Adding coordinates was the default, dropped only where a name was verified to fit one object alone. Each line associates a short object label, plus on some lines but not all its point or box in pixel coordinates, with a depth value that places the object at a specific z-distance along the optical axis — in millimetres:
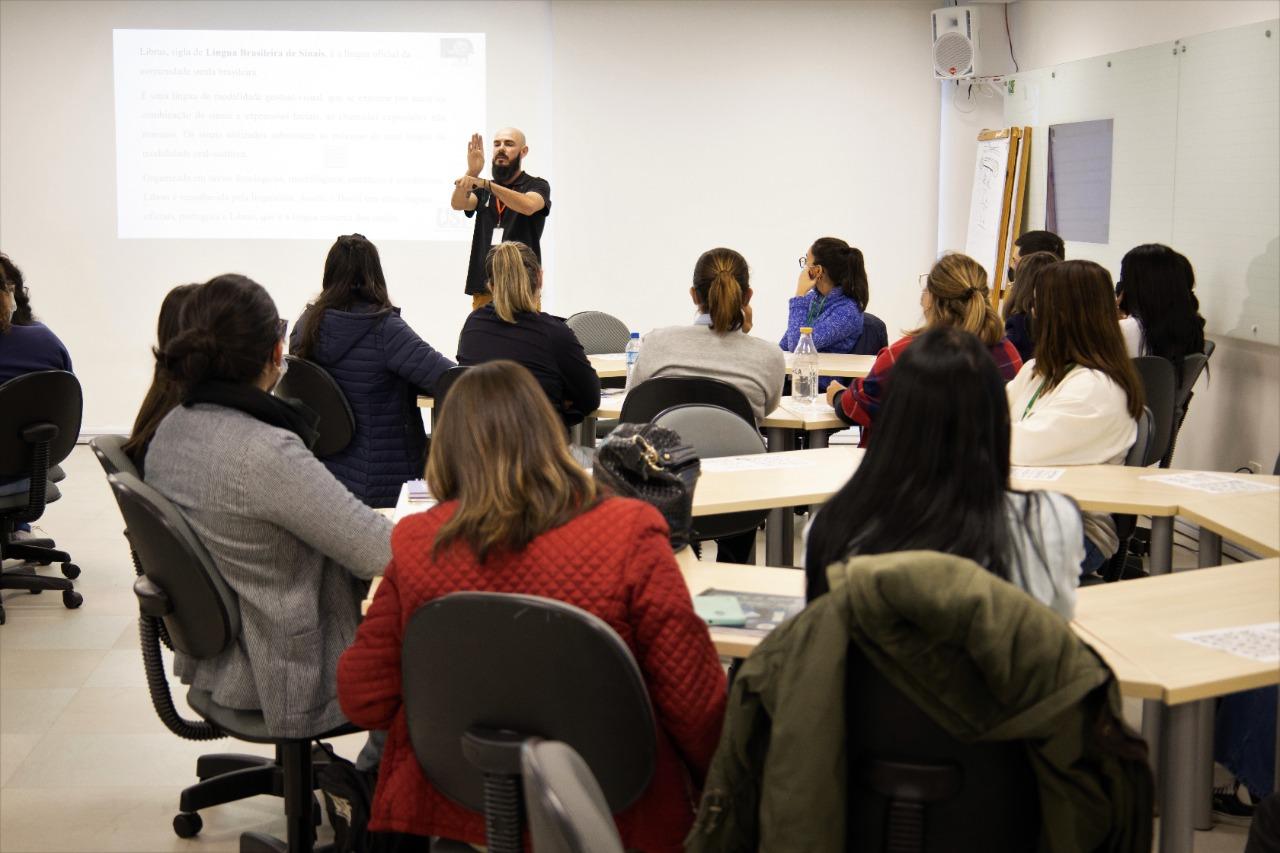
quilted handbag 2752
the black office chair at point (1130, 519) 3729
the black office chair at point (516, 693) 1869
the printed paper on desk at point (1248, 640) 2232
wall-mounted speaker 8141
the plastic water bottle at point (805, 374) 5199
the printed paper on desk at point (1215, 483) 3455
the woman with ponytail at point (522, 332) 4465
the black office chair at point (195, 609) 2529
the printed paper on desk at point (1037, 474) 3557
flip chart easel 7832
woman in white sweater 3529
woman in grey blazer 2553
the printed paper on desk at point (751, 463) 3733
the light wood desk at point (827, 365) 5453
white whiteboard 5227
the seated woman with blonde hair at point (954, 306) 4125
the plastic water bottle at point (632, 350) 5648
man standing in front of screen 6641
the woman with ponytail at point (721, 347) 4488
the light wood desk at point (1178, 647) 2133
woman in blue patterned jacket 5715
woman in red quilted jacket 2014
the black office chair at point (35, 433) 4520
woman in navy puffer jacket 4641
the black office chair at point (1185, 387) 5188
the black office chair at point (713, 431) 3906
